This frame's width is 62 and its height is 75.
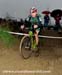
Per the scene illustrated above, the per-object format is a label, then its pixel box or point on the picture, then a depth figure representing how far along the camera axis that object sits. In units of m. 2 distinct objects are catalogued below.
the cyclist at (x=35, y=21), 4.16
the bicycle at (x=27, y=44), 4.19
